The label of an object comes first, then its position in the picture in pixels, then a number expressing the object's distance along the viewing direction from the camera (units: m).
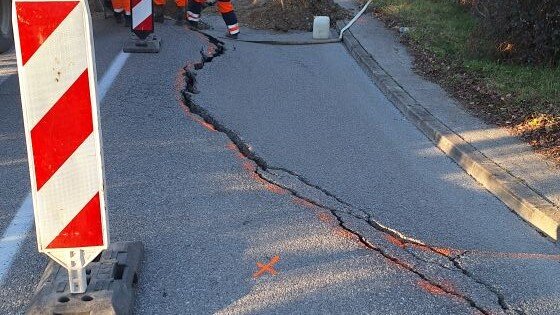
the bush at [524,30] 7.64
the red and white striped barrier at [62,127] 2.67
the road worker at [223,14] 10.56
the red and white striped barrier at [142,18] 8.86
